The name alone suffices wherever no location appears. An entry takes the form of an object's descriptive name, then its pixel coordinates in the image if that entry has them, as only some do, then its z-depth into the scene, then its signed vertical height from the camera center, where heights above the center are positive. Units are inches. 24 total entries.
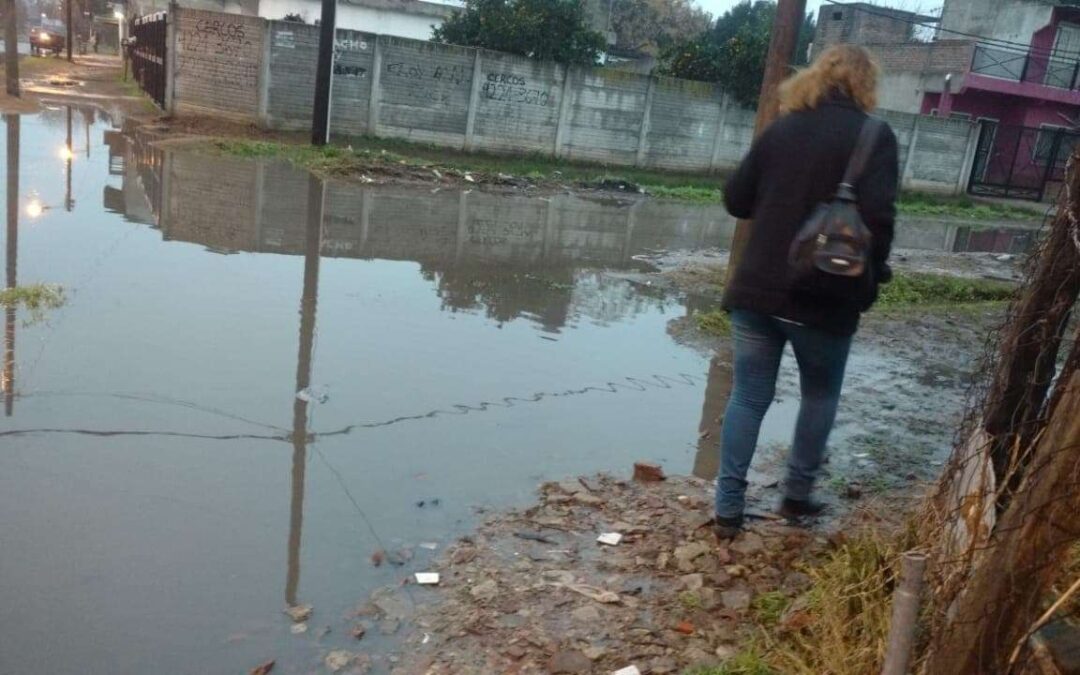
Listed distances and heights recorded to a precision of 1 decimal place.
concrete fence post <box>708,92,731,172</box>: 960.3 +2.2
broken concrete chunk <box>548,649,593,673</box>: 114.8 -66.6
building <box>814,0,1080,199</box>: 1145.4 +115.8
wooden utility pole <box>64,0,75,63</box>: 1441.9 +41.3
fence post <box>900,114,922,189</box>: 1043.3 +7.6
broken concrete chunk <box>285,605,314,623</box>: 125.3 -71.1
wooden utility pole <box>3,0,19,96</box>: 760.3 -5.5
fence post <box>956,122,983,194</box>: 1067.3 +16.0
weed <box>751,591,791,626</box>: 122.8 -61.0
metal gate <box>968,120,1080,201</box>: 1119.0 +21.4
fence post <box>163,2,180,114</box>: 754.2 +10.9
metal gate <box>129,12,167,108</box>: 829.8 +4.2
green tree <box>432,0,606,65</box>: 860.0 +74.4
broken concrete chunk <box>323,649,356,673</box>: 116.0 -71.1
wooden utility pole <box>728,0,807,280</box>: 273.7 +28.0
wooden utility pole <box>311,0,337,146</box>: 681.7 -0.3
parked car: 1668.3 +4.5
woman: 131.6 -13.7
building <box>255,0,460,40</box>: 1429.6 +113.0
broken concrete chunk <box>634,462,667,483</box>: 177.3 -64.7
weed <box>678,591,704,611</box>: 128.2 -63.7
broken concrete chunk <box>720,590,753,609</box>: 127.8 -62.6
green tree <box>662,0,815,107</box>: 940.6 +78.0
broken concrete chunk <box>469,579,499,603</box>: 131.3 -68.0
